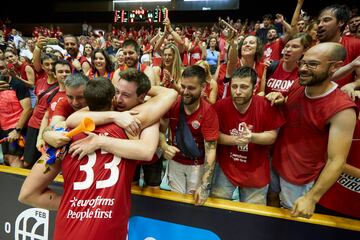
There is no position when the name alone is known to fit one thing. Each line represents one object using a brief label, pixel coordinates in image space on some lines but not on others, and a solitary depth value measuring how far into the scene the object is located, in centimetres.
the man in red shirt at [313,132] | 183
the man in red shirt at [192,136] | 228
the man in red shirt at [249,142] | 228
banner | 200
